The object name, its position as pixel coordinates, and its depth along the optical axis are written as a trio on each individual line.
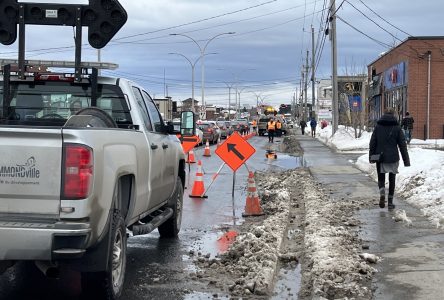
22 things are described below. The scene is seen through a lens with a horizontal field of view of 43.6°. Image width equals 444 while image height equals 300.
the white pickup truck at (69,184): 4.15
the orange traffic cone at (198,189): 12.75
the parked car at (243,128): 55.35
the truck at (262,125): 55.72
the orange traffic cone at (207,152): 26.38
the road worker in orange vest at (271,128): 37.19
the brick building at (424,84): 33.06
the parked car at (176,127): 7.94
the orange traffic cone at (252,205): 10.27
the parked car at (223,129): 48.25
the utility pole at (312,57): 59.06
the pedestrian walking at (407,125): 29.03
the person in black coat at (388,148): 10.20
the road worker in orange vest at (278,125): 43.16
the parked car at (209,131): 38.47
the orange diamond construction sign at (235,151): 12.21
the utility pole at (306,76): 80.78
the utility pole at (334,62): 32.09
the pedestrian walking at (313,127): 53.40
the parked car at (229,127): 51.19
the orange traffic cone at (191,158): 21.47
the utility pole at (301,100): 94.75
